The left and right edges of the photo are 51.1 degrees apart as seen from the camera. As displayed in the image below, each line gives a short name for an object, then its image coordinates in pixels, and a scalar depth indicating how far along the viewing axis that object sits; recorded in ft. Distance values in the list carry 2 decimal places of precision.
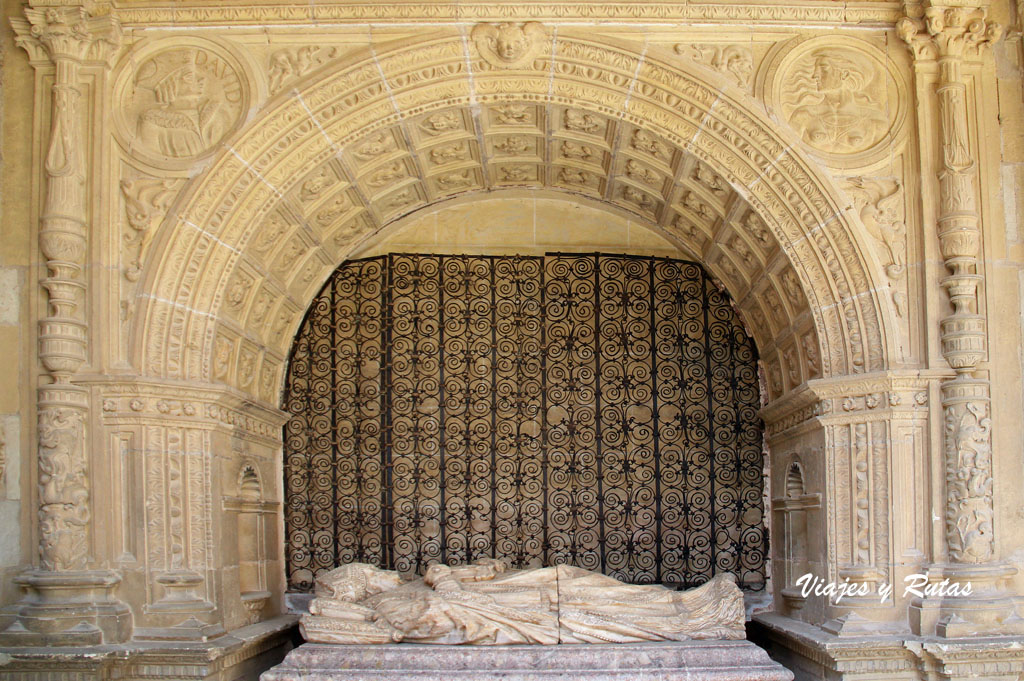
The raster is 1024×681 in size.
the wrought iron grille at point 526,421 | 29.58
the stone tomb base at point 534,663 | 22.48
